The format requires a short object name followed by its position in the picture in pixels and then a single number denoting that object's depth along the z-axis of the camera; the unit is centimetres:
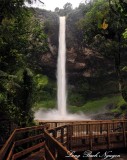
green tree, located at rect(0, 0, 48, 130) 1114
